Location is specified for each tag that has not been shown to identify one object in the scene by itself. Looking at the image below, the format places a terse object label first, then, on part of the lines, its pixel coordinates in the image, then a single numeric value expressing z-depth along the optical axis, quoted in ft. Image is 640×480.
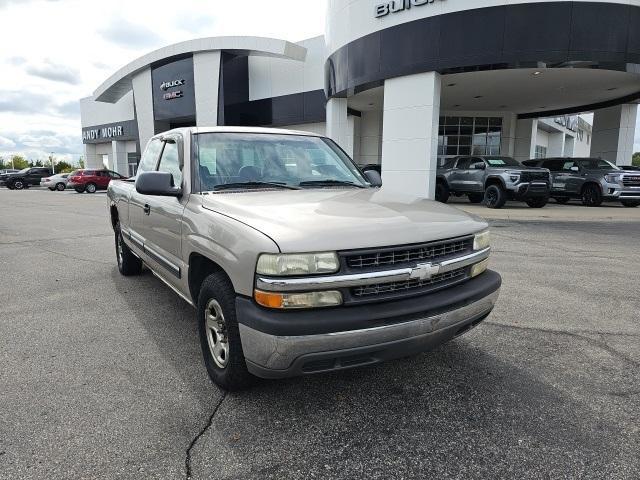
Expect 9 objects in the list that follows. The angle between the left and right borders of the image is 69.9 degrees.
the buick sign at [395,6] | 51.25
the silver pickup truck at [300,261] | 7.95
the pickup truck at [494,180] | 50.75
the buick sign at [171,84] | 107.76
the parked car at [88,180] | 103.24
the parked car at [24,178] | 129.90
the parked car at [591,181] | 53.57
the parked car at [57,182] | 116.57
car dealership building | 47.34
